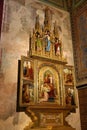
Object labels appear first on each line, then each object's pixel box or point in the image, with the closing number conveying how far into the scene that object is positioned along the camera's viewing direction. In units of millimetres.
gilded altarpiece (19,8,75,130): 6234
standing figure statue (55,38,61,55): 7622
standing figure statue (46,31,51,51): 7409
